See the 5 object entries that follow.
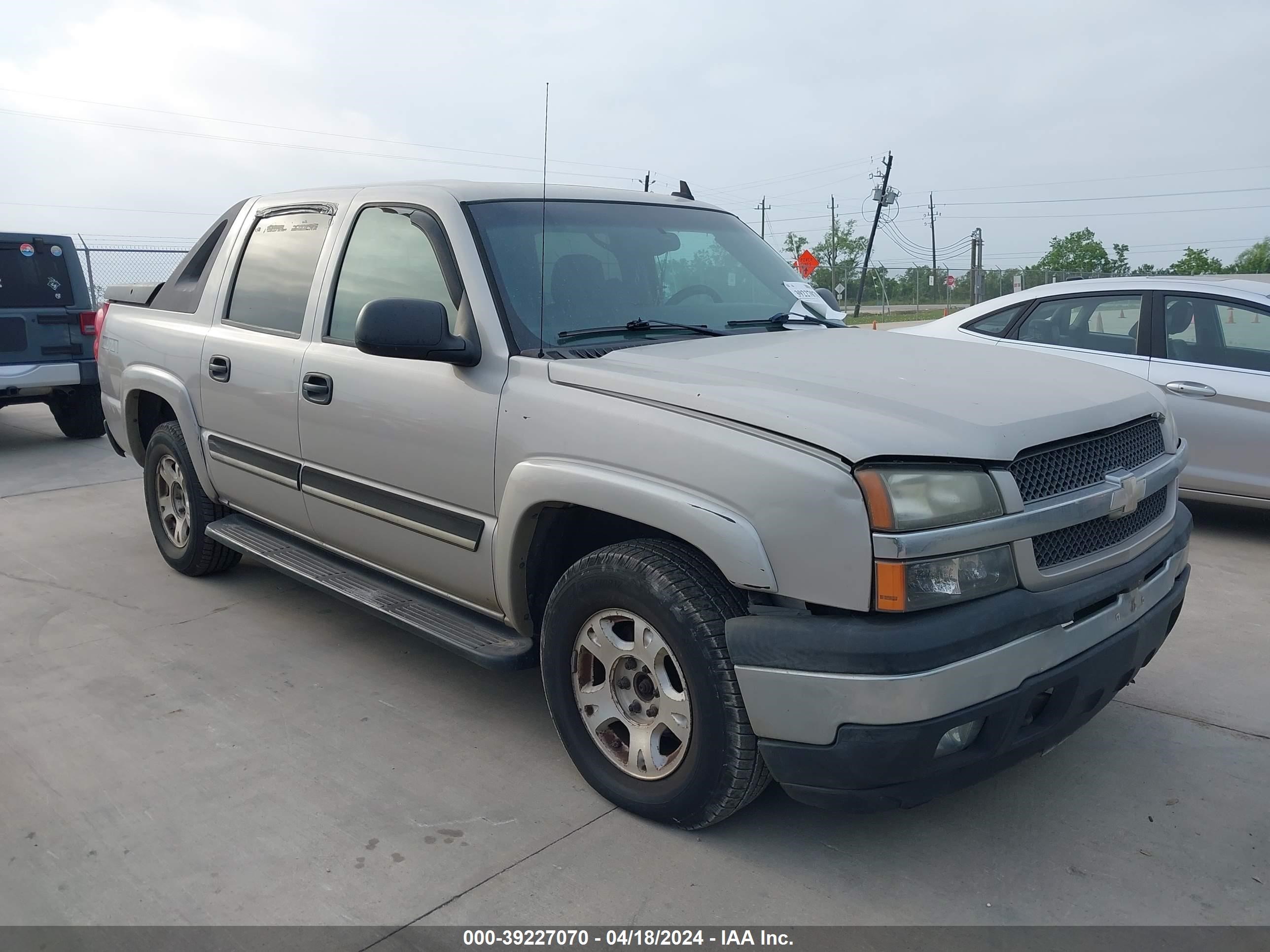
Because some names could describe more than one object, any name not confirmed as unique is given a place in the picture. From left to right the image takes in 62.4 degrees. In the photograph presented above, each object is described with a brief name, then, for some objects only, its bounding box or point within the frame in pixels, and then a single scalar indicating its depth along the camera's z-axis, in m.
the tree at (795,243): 69.19
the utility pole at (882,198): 45.09
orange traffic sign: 31.98
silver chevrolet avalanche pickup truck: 2.46
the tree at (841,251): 67.25
